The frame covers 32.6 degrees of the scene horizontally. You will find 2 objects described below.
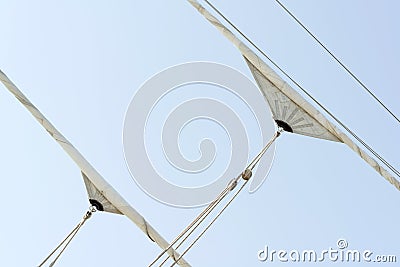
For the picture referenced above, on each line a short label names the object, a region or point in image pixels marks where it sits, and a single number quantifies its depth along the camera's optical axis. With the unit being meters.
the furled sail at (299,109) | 13.66
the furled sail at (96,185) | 13.99
